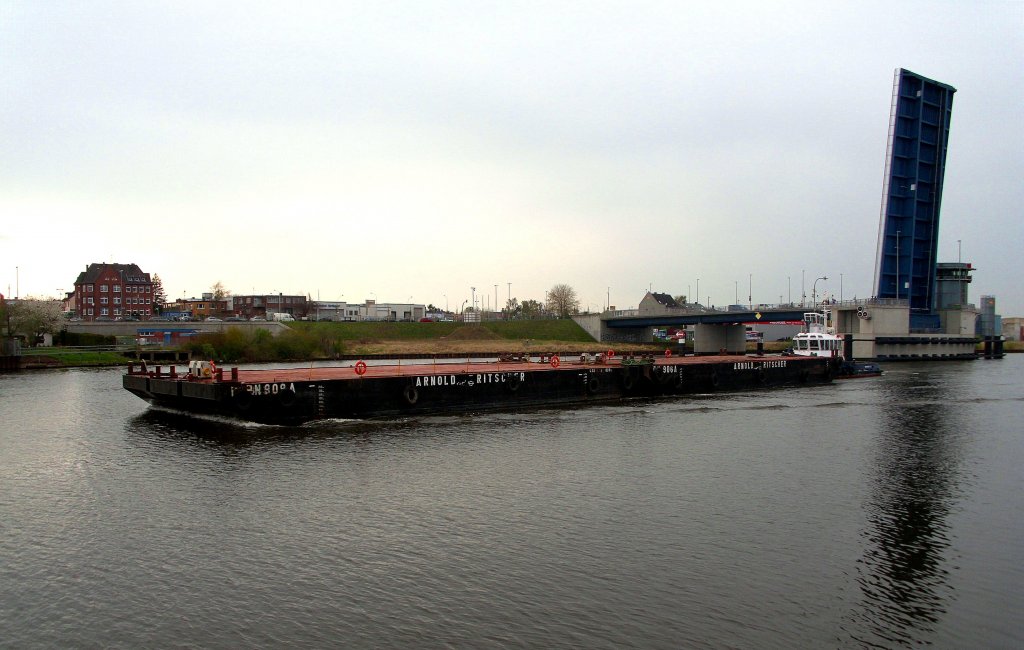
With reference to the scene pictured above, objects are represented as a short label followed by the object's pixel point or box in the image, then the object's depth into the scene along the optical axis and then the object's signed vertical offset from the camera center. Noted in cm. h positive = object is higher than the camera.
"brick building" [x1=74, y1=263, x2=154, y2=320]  13988 +383
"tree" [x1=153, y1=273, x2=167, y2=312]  17522 +539
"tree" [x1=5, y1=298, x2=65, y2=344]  7750 -64
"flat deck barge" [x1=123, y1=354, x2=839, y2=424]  3147 -328
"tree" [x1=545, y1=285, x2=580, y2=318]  16319 +541
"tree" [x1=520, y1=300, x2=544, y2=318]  19011 +365
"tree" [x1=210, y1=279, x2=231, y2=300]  18658 +629
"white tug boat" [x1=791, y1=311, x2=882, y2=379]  6025 -124
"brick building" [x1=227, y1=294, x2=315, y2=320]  17288 +295
